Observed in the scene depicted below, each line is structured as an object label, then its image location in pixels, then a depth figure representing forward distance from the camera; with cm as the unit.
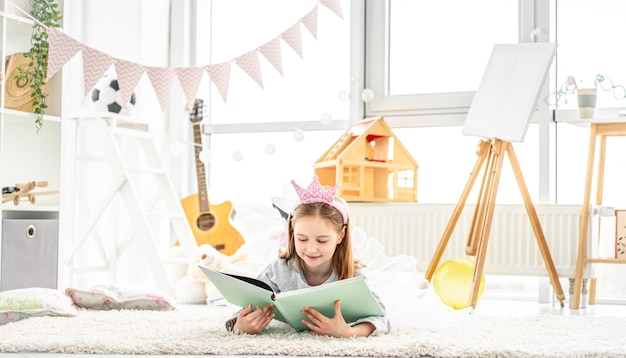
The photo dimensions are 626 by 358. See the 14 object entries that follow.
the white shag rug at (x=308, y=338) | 194
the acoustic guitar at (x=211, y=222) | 407
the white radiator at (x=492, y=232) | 361
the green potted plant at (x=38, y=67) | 342
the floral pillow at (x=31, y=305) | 253
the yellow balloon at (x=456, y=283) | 336
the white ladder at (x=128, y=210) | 365
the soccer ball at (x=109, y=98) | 394
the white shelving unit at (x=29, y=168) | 331
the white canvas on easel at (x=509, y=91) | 333
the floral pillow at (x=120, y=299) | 292
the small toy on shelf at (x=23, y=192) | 335
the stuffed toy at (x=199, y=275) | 363
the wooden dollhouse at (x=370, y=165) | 374
